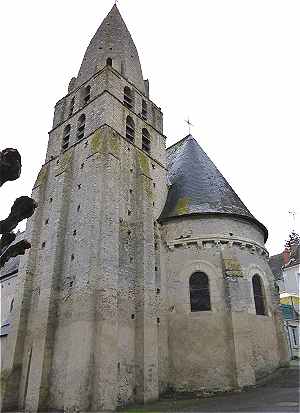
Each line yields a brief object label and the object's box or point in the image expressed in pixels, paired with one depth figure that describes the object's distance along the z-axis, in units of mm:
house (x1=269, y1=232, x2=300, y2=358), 26422
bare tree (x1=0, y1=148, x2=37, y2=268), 5086
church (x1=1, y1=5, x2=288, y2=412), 14234
